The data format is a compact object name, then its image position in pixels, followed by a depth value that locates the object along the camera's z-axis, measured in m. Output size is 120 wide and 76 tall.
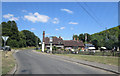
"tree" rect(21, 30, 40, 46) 68.57
